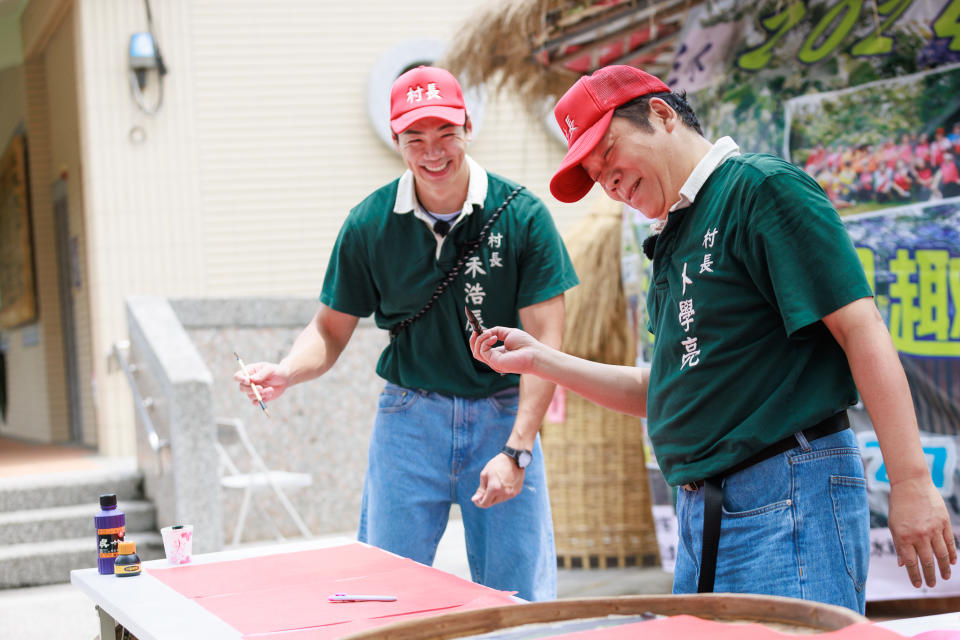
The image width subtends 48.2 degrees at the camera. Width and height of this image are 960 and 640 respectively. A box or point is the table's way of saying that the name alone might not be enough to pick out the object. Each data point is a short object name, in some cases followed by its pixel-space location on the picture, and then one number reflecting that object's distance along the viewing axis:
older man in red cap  2.09
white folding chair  7.71
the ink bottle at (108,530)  2.96
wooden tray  1.76
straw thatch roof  5.48
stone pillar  7.16
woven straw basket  6.93
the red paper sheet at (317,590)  2.24
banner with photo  4.48
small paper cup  3.04
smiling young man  3.31
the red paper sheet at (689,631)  1.72
